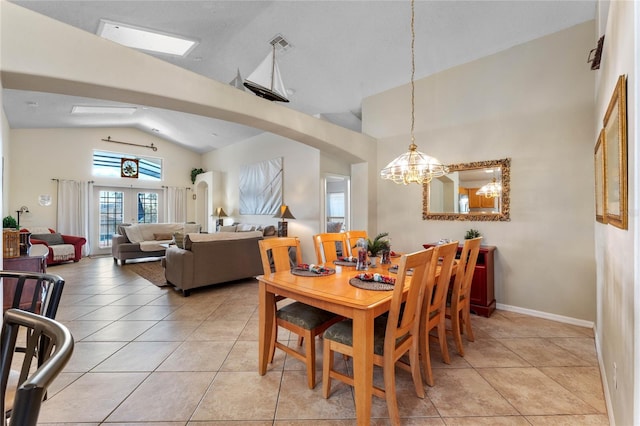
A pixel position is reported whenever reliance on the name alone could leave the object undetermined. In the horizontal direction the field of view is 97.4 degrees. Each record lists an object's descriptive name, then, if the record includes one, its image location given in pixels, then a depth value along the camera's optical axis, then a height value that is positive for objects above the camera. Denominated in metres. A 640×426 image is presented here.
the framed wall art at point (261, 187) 6.41 +0.68
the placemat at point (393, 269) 2.27 -0.46
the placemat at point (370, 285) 1.79 -0.47
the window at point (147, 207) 8.27 +0.25
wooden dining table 1.51 -0.54
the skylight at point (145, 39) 3.13 +2.18
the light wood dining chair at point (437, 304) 1.89 -0.66
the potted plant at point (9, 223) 5.05 -0.12
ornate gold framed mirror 3.41 +0.27
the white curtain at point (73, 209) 6.84 +0.17
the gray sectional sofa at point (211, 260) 3.96 -0.68
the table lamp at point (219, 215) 8.03 +0.00
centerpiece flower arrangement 2.59 -0.30
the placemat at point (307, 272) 2.18 -0.46
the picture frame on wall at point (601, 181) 1.92 +0.24
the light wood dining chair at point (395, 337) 1.55 -0.74
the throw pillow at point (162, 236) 6.91 -0.51
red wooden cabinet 3.18 -0.84
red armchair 5.79 -0.62
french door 7.53 +0.18
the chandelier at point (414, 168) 2.52 +0.43
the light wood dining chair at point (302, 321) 1.90 -0.76
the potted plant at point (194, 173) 9.06 +1.36
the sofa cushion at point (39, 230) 6.17 -0.31
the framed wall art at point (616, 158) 1.27 +0.29
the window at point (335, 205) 9.84 +0.33
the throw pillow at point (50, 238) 6.02 -0.47
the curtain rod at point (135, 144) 7.55 +2.03
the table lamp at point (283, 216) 5.71 -0.03
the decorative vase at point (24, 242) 3.16 -0.30
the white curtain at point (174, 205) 8.55 +0.32
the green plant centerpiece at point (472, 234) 3.45 -0.25
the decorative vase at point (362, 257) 2.40 -0.37
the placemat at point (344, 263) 2.58 -0.45
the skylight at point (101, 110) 5.69 +2.26
